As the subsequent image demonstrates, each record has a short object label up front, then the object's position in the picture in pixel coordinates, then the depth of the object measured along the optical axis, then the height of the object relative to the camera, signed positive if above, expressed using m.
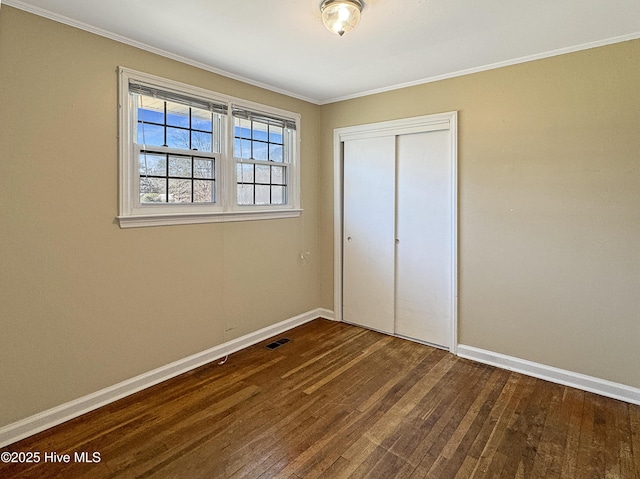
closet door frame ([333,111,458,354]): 3.28 +0.77
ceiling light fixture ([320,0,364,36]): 1.99 +1.24
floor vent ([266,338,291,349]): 3.53 -1.08
